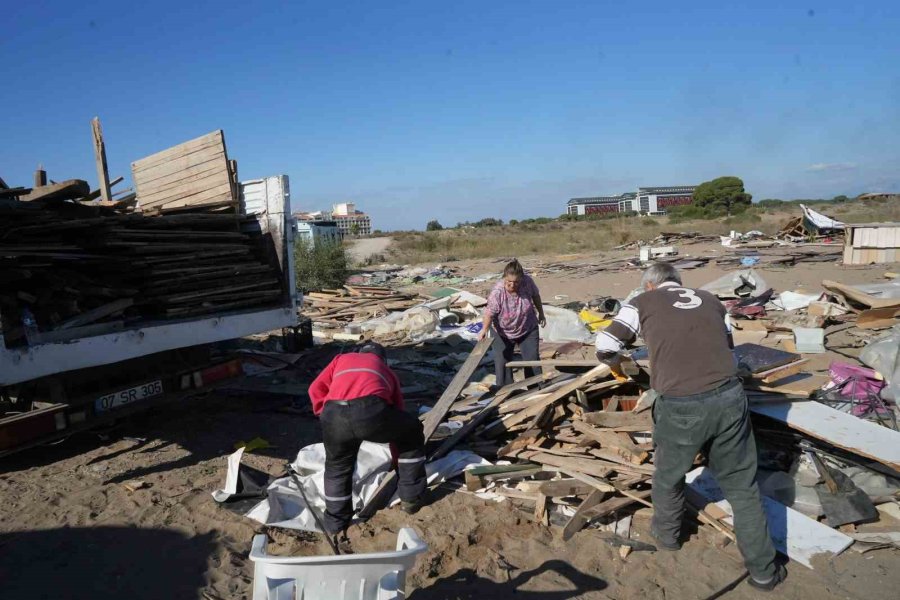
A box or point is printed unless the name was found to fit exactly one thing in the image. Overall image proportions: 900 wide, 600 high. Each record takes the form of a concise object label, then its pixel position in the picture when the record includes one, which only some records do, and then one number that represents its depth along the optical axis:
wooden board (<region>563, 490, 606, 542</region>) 4.04
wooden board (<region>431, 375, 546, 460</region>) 5.19
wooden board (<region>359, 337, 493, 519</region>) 4.50
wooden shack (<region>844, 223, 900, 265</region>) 17.23
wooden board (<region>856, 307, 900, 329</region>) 9.17
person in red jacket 4.01
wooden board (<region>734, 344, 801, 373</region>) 5.18
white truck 4.42
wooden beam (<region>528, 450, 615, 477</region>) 4.50
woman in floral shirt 6.26
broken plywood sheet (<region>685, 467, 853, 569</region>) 3.78
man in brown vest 3.49
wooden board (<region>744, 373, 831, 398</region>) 4.75
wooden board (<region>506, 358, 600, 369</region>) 5.60
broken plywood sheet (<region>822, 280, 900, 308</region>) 9.41
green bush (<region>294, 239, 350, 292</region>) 18.45
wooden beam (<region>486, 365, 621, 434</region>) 5.13
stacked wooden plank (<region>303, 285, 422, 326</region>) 13.72
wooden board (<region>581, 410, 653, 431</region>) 4.78
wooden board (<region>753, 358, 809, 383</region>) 5.03
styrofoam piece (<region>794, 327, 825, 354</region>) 8.45
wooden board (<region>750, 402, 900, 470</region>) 4.07
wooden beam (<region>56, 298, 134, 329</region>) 4.70
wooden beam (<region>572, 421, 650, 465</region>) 4.55
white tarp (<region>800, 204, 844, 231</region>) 27.27
